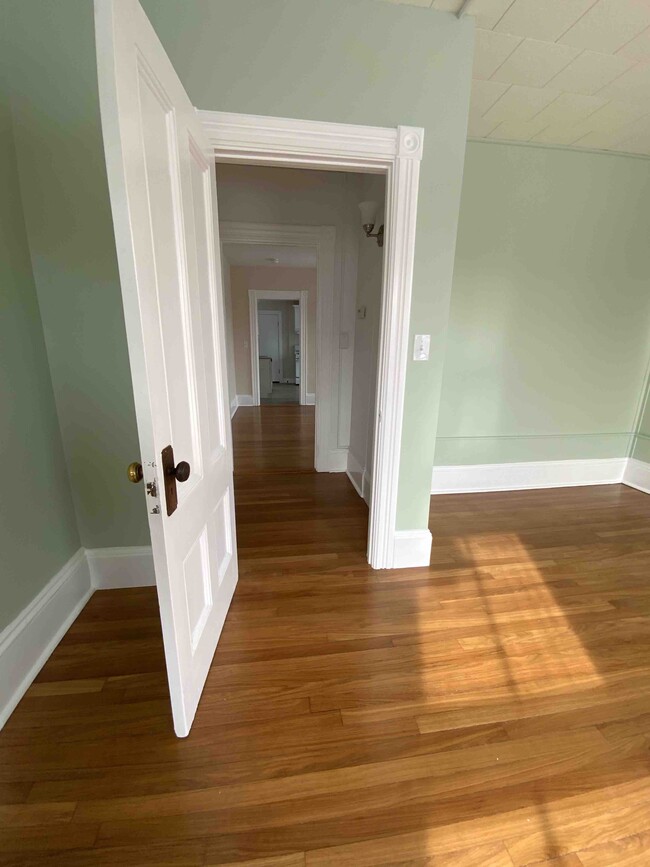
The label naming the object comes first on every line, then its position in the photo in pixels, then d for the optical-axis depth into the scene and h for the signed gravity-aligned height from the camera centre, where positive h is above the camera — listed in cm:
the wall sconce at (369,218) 245 +86
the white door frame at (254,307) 666 +64
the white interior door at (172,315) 76 +7
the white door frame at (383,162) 147 +77
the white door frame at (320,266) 306 +65
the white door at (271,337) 1136 +15
